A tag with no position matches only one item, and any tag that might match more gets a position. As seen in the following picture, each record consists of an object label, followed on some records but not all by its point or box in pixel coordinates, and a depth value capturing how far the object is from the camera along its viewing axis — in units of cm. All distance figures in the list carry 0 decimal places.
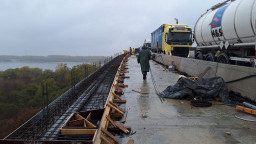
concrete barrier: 599
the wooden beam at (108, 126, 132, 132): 447
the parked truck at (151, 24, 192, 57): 2216
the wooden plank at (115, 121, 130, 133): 429
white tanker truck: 851
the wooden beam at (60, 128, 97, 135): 426
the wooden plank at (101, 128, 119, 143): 388
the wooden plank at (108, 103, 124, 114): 539
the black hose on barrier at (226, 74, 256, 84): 597
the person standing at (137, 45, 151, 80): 1045
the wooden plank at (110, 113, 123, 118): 536
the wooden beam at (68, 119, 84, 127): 490
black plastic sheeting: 667
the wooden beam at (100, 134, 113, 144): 374
